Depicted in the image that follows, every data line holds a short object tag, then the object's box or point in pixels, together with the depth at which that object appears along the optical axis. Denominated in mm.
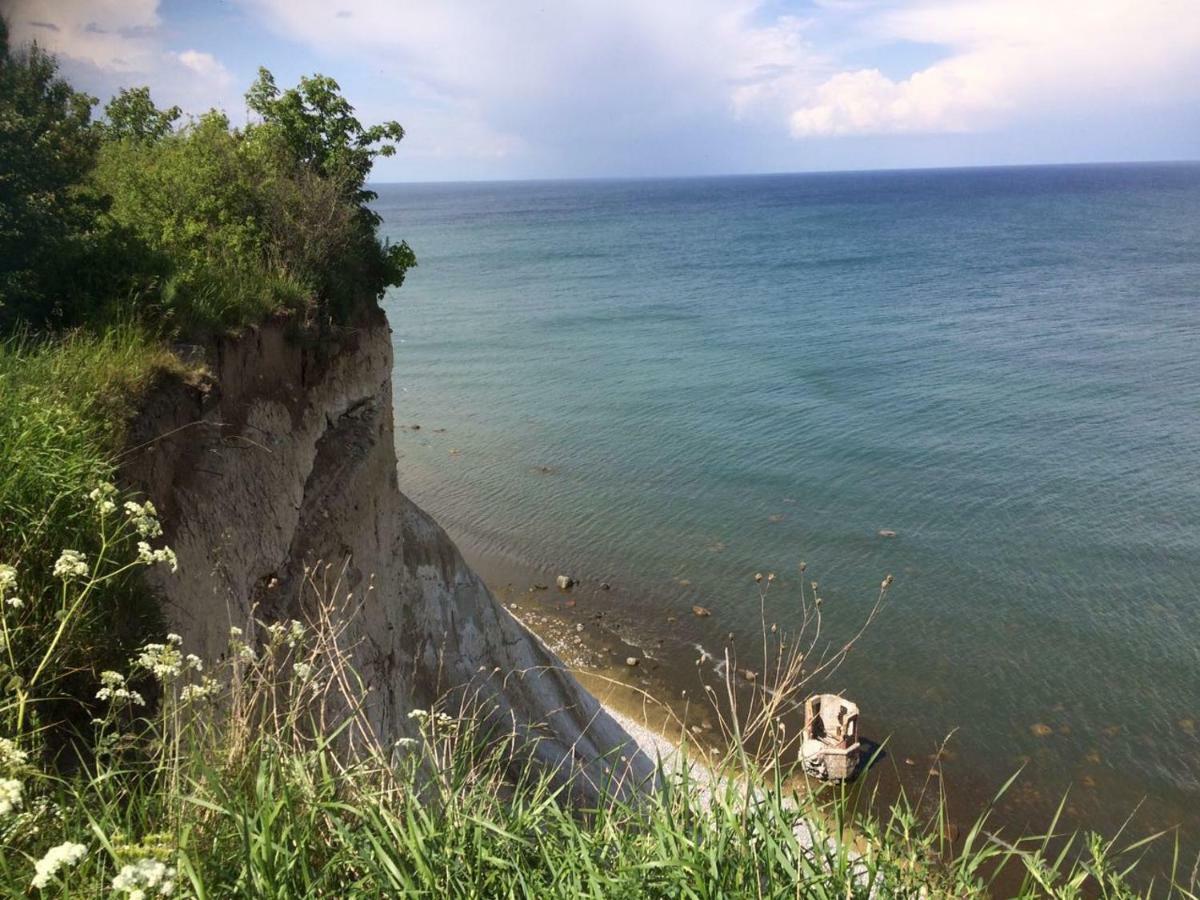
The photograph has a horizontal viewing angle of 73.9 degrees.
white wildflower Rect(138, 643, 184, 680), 3975
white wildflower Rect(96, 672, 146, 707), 3912
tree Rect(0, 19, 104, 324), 8406
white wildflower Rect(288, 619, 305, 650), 4676
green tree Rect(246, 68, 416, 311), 14391
